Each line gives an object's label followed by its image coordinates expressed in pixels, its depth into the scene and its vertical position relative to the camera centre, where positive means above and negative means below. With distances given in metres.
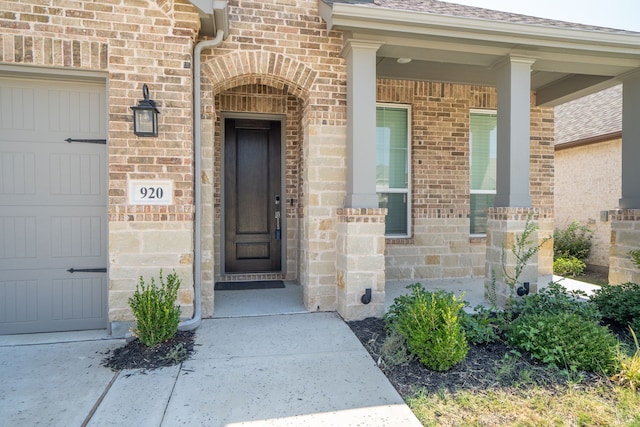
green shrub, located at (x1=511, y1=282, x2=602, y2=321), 3.62 -1.00
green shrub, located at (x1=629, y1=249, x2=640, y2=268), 4.51 -0.62
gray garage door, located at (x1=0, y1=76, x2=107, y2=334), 3.58 -0.02
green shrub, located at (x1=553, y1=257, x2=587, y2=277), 7.69 -1.27
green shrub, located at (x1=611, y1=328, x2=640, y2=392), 2.71 -1.23
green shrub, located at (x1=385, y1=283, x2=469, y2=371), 2.83 -0.99
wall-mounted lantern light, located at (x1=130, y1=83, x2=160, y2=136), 3.50 +0.83
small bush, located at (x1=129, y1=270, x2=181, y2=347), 3.16 -0.94
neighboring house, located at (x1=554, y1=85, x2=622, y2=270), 8.39 +0.93
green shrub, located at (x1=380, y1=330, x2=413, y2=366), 3.01 -1.21
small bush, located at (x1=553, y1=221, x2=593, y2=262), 8.66 -0.84
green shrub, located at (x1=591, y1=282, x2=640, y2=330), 3.89 -1.04
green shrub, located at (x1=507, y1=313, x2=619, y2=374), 2.93 -1.12
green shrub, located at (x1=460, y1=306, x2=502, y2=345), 3.35 -1.12
